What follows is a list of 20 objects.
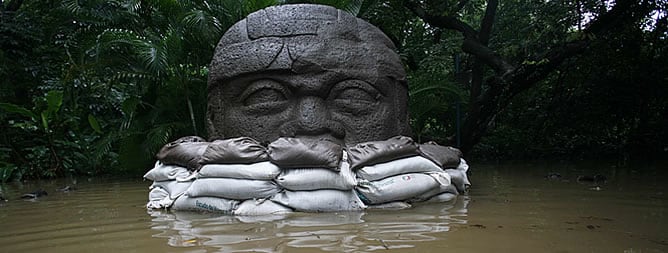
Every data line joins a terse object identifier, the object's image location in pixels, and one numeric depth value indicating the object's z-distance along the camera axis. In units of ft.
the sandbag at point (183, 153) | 12.49
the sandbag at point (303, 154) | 11.24
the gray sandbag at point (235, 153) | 11.52
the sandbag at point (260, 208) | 11.02
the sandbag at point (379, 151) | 11.77
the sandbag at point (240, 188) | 11.27
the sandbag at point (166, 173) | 12.63
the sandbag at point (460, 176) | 13.56
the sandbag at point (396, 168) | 11.71
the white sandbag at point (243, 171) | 11.25
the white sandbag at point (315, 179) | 11.19
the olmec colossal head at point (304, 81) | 13.97
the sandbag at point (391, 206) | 11.59
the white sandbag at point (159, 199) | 12.23
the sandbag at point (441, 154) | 12.96
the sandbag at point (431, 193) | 12.17
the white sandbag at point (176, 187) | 12.27
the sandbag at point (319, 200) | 11.11
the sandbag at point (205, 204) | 11.35
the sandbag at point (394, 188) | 11.53
